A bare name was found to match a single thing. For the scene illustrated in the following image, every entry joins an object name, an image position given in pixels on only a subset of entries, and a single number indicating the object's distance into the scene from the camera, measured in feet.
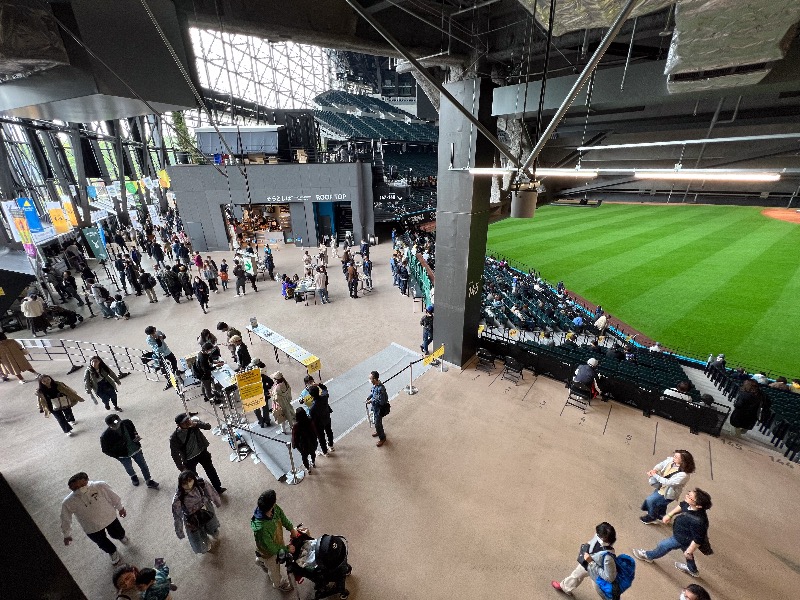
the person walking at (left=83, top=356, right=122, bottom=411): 21.98
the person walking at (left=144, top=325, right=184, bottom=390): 26.21
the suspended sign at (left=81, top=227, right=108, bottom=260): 55.26
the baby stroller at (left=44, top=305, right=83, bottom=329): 37.65
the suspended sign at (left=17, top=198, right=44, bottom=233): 35.58
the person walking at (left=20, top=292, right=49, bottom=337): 34.10
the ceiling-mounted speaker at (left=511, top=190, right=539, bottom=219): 11.98
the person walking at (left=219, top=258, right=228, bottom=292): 46.83
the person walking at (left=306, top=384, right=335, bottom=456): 18.37
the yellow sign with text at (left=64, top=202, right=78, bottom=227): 44.37
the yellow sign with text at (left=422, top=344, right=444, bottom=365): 26.80
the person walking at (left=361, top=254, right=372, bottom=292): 48.42
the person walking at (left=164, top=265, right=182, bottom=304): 42.86
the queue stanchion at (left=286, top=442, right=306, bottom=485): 18.28
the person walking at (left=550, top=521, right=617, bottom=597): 11.05
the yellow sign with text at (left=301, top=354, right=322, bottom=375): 25.90
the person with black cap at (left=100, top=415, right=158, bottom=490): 15.85
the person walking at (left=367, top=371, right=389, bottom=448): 19.52
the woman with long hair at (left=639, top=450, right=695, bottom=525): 14.32
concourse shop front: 66.64
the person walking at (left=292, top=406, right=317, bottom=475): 17.38
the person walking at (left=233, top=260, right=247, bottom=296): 43.27
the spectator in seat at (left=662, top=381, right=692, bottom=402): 21.81
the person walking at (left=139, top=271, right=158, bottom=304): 42.06
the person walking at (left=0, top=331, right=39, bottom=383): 25.54
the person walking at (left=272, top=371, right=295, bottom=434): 19.93
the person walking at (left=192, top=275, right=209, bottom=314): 39.06
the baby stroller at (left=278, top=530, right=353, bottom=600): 11.55
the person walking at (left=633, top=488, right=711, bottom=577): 12.34
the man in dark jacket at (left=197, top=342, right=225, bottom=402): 23.56
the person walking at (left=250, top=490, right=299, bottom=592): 11.99
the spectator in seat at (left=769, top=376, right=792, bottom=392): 25.58
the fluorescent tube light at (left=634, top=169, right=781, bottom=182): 9.09
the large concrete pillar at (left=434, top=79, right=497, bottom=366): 23.53
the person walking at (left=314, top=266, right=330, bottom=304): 42.57
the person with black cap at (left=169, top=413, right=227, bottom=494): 15.35
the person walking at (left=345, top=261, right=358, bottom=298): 43.83
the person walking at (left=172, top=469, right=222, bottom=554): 13.42
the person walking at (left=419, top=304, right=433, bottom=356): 30.89
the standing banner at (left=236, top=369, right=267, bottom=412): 19.47
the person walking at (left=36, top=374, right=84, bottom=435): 20.20
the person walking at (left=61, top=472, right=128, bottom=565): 13.19
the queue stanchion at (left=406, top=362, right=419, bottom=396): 26.02
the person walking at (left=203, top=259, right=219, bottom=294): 45.52
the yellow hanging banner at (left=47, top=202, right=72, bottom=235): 41.95
